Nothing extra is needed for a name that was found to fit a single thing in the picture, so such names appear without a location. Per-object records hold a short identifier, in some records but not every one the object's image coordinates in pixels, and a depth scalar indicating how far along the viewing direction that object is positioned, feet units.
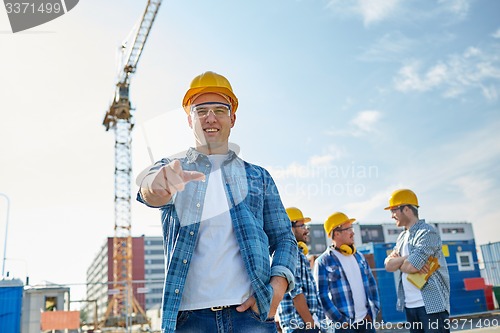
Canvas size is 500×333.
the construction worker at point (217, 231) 6.18
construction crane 148.56
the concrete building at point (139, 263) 307.78
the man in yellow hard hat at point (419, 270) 15.06
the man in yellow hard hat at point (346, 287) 16.64
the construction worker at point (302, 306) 15.26
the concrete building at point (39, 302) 33.58
